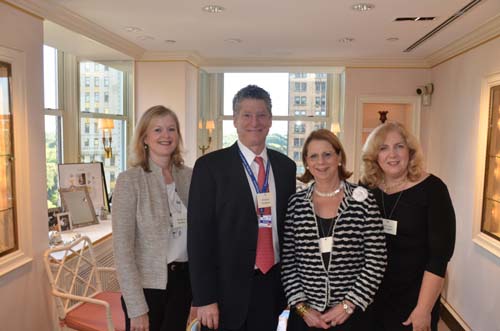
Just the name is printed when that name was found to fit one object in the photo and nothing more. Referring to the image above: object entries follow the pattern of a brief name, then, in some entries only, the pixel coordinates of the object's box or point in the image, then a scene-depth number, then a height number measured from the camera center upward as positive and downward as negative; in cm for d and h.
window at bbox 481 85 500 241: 324 -36
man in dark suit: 163 -42
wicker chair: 249 -118
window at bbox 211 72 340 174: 725 +42
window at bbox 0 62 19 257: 253 -32
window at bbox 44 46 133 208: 416 +13
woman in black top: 169 -43
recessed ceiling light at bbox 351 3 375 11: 288 +90
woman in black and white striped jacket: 160 -48
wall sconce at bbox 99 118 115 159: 462 -8
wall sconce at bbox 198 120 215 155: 636 -1
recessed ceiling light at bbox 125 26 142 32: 365 +90
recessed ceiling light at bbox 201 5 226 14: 301 +91
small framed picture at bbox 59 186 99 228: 382 -77
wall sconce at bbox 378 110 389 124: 552 +21
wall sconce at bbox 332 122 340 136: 565 +5
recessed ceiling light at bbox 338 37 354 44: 397 +90
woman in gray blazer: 171 -44
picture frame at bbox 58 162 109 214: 388 -53
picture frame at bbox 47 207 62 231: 363 -85
